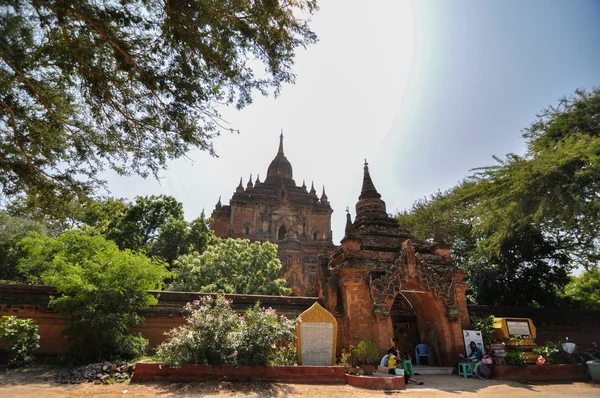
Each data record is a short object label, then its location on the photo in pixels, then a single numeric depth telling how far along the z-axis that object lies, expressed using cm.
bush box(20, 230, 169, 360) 848
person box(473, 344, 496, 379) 1012
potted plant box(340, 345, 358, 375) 915
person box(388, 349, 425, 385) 898
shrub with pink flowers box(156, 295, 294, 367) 760
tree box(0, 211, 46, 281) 1973
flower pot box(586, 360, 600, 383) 1038
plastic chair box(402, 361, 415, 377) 950
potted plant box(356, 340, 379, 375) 946
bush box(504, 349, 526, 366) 1041
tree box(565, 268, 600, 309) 1833
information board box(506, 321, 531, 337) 1159
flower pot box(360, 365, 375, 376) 923
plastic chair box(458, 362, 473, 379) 1036
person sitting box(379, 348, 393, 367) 923
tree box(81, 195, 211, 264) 2056
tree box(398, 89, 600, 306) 1197
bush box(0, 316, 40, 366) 822
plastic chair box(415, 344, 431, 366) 1205
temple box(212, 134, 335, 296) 2959
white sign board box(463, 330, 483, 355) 1122
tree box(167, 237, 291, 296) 1695
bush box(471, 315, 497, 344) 1177
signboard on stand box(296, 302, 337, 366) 902
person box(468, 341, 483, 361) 1082
